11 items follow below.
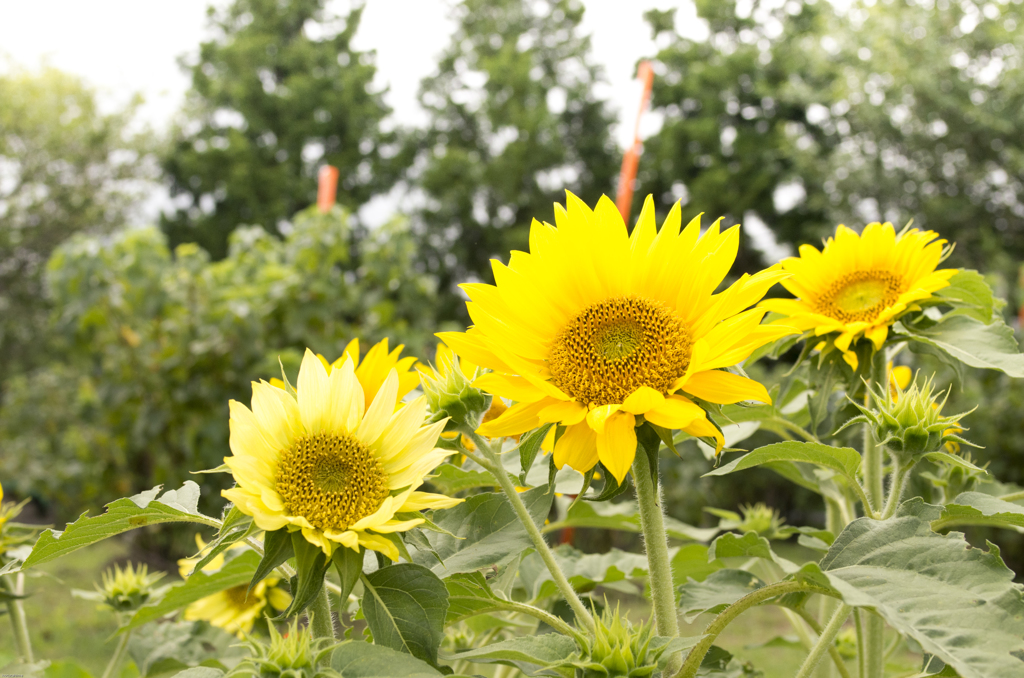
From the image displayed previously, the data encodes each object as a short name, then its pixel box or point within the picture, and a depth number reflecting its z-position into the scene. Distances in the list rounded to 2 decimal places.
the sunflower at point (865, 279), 0.70
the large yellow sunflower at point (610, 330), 0.48
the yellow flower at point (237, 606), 0.87
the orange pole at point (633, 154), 3.18
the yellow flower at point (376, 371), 0.67
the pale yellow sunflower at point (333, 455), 0.47
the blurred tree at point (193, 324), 3.90
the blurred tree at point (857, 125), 8.55
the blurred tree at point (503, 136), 11.72
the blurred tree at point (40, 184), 9.70
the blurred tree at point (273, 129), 12.48
